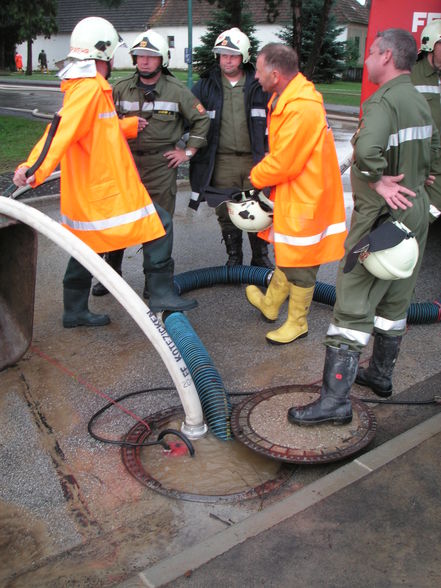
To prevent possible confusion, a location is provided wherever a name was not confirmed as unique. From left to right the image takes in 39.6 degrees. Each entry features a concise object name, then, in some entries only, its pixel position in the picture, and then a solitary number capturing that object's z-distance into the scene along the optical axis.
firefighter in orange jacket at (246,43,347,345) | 3.71
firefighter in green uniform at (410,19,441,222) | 4.75
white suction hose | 2.86
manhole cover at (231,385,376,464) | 2.89
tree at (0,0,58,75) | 12.48
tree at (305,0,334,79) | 16.23
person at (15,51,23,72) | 44.88
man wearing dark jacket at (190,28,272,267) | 4.77
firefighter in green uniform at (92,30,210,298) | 4.58
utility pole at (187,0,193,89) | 22.92
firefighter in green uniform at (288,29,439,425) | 2.81
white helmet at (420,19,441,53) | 4.89
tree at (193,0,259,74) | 28.08
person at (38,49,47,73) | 44.44
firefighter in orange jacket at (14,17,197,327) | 3.63
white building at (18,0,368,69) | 45.50
